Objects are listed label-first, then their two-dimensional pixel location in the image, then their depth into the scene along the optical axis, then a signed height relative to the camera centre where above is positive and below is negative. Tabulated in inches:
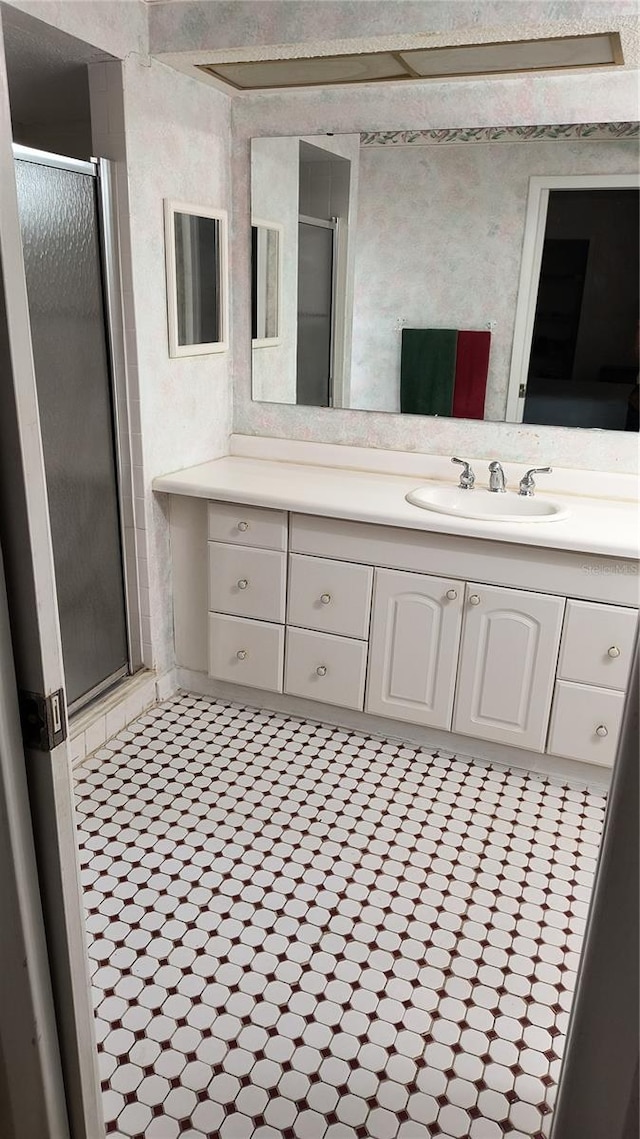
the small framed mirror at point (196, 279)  108.7 +0.1
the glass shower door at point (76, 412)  91.8 -15.4
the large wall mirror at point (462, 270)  103.0 +2.2
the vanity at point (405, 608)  97.0 -38.6
